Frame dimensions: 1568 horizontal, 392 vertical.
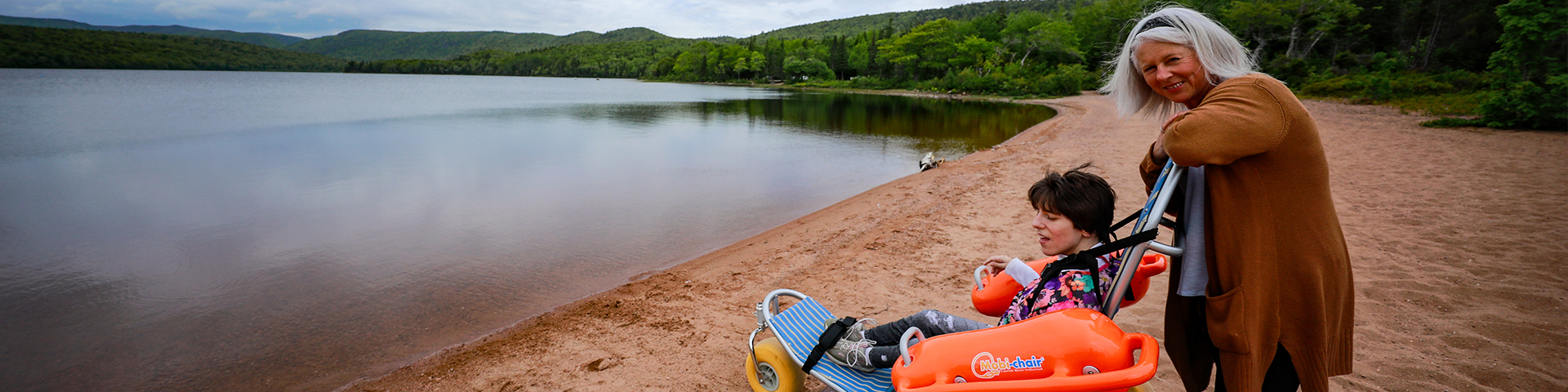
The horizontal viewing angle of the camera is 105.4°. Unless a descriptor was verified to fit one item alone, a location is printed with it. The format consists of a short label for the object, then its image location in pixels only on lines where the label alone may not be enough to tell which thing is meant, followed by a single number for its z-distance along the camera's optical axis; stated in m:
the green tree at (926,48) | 70.50
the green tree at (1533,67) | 12.86
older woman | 1.51
